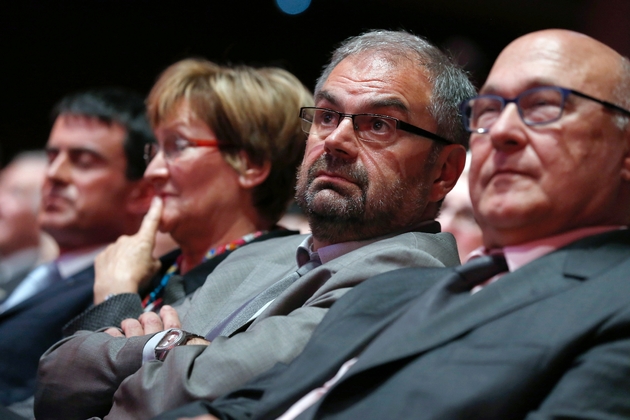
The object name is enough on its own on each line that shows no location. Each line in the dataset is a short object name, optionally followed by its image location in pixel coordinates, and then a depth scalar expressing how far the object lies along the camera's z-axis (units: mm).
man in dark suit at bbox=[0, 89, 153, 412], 5836
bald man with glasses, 2236
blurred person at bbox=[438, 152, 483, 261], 5656
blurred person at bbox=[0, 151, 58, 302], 8094
